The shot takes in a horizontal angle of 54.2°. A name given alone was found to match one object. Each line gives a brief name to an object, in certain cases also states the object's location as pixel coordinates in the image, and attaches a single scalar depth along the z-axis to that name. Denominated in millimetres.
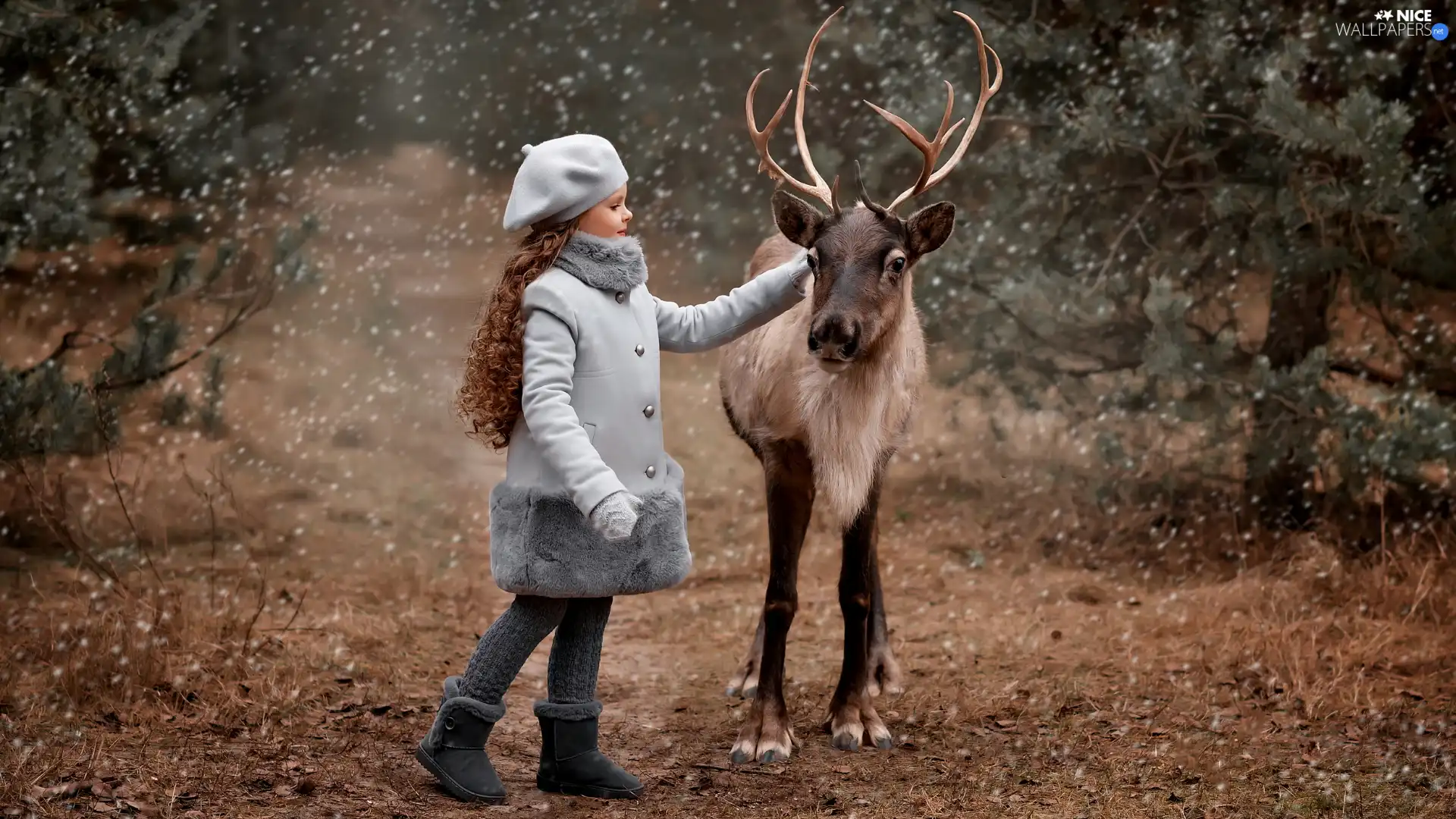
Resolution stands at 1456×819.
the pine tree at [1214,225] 6934
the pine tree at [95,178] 6418
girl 4043
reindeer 4543
